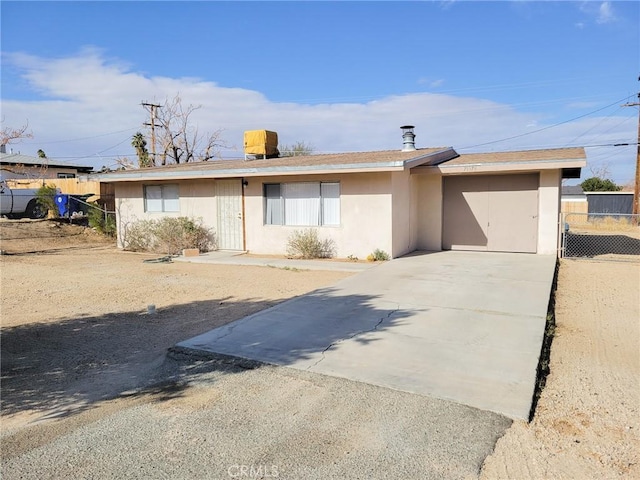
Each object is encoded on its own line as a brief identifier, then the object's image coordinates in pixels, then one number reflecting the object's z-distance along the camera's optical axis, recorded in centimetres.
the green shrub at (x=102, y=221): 2003
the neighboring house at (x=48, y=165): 3619
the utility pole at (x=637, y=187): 3015
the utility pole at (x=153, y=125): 3629
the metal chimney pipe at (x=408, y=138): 1686
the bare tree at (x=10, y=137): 1828
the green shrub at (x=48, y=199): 2289
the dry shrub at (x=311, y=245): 1392
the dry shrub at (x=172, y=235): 1580
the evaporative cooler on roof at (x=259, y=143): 1834
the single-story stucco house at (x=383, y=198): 1329
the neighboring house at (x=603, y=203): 3716
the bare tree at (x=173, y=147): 3786
